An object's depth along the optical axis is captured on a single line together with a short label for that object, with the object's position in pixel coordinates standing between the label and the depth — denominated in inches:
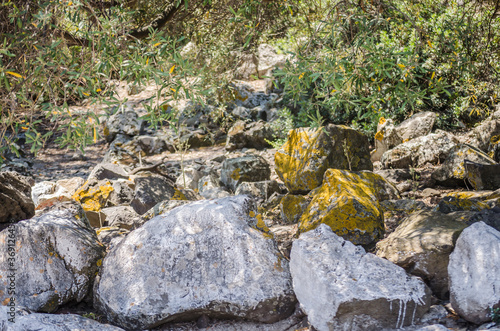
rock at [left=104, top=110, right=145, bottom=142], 494.0
